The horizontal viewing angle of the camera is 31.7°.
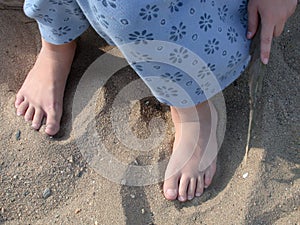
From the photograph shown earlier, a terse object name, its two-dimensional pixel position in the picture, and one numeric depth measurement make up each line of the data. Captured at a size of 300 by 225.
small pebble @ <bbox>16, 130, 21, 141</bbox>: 1.53
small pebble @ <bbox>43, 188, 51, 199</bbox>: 1.45
